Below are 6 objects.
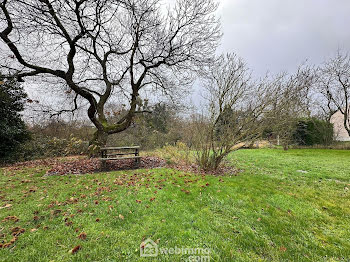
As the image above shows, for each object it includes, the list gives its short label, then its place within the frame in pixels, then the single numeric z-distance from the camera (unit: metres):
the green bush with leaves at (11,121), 6.75
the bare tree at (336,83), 12.73
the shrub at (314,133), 13.62
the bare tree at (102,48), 5.46
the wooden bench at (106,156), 5.77
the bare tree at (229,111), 4.95
